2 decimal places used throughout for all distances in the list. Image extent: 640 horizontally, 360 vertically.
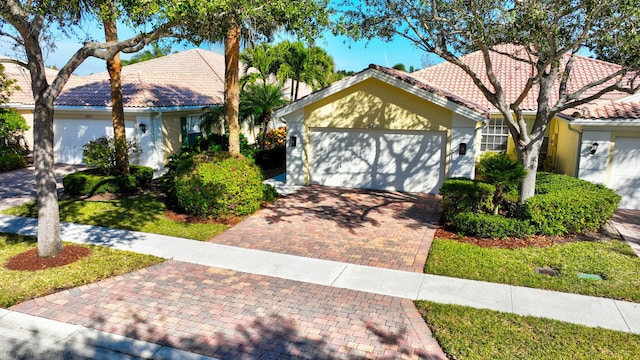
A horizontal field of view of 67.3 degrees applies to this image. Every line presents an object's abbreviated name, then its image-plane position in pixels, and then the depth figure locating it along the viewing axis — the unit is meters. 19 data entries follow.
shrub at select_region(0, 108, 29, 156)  20.61
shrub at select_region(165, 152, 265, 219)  13.12
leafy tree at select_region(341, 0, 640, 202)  10.12
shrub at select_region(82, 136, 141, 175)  15.95
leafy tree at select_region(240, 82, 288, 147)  21.73
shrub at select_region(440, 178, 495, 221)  12.05
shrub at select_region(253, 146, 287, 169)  20.52
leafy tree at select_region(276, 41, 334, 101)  23.44
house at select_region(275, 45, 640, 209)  14.70
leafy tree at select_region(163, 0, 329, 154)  8.34
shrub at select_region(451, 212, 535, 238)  11.41
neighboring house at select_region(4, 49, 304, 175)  19.39
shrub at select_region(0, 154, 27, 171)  19.91
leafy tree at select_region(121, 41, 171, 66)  46.18
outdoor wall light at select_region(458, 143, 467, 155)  15.75
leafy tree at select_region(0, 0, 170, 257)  9.05
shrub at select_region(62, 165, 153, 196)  15.53
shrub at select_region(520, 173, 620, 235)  11.53
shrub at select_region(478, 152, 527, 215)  11.66
